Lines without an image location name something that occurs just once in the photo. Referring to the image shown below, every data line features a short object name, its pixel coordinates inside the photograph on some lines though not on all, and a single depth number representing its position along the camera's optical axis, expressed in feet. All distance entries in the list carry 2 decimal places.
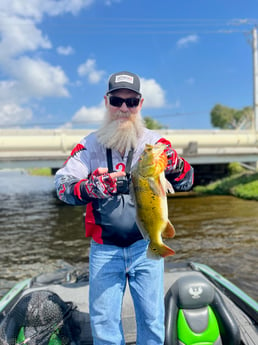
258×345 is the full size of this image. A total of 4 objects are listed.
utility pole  94.83
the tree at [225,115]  212.84
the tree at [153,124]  206.83
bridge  62.28
